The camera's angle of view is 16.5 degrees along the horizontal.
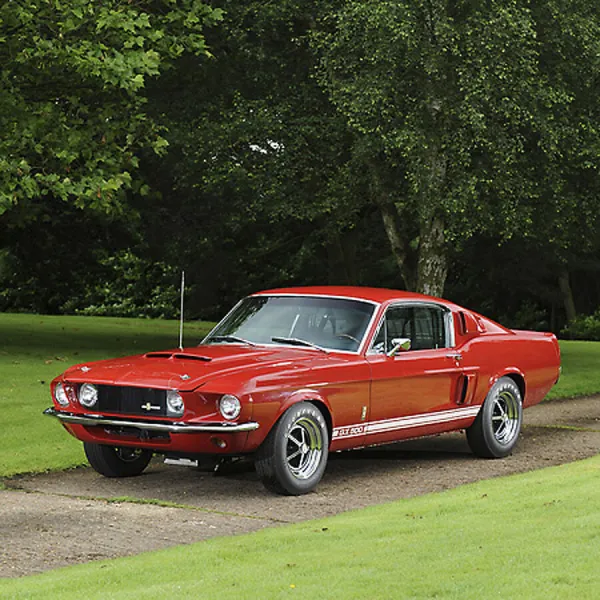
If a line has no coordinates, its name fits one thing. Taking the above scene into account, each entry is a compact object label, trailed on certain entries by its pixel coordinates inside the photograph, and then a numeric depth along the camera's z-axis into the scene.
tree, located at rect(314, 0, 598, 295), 34.78
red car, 16.14
